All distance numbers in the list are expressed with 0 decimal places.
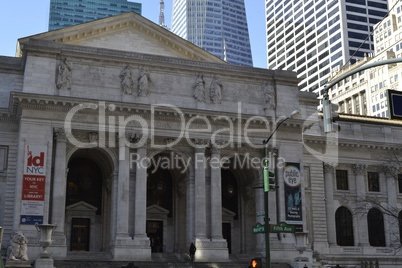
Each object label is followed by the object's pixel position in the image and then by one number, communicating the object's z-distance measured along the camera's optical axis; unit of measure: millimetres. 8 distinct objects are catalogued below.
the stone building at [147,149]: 39531
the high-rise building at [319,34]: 128125
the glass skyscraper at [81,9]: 176500
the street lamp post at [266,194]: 23484
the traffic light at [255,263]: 20359
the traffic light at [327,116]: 16688
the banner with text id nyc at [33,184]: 37812
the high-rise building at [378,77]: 104000
